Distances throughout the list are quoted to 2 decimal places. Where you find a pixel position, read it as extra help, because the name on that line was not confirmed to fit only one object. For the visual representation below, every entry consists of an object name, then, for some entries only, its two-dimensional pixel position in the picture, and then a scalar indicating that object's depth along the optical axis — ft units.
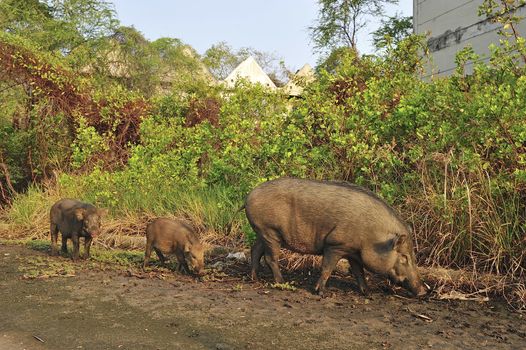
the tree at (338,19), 108.17
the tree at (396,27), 102.88
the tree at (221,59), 123.34
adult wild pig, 15.35
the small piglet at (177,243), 18.44
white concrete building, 33.78
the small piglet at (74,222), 20.16
